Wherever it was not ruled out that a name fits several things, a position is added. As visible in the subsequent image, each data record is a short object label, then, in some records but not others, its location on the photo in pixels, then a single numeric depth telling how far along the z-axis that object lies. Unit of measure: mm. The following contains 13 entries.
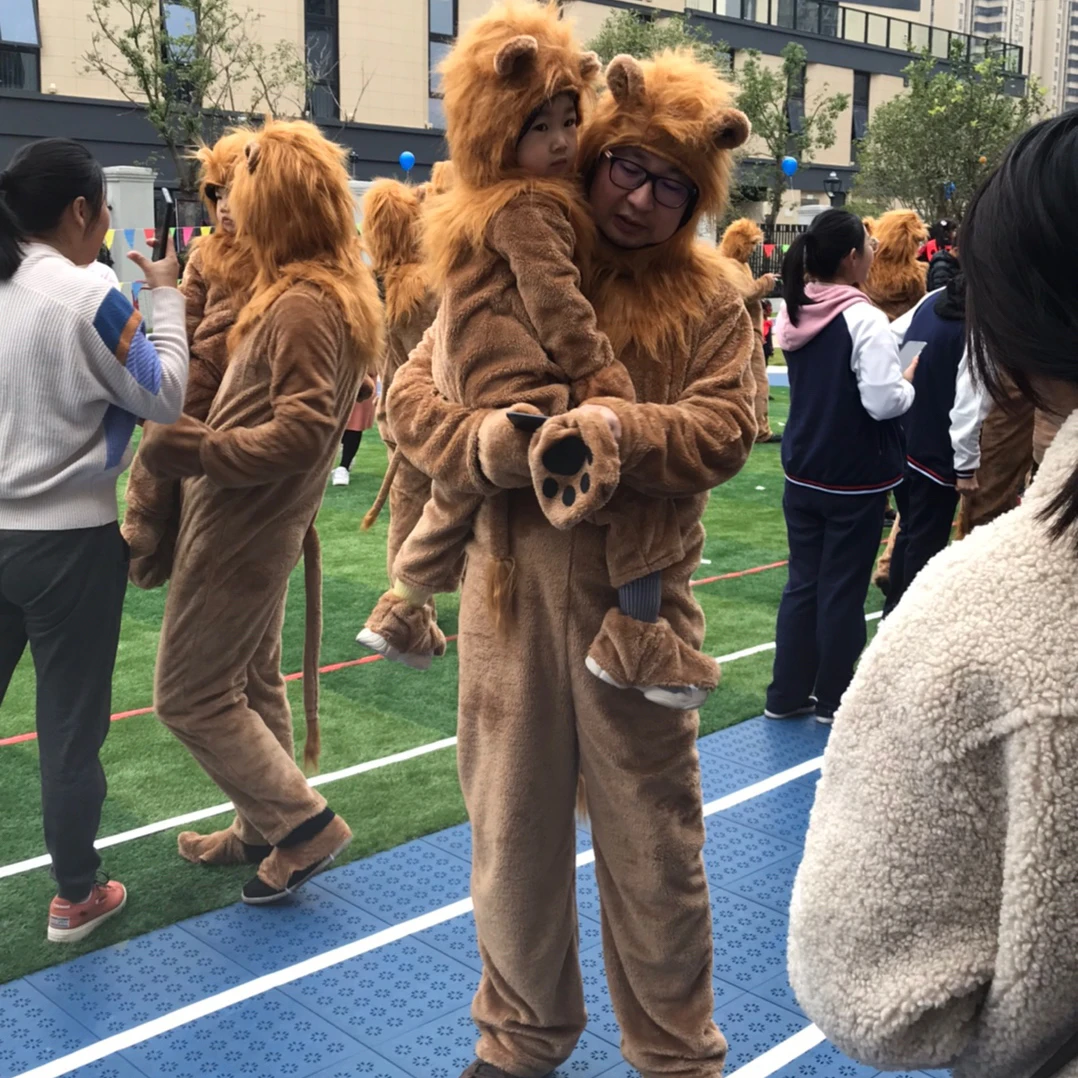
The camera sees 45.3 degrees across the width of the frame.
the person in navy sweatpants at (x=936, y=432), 5285
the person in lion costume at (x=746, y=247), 9148
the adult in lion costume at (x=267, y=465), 3365
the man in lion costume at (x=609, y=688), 2510
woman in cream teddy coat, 1103
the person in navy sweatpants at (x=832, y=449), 4859
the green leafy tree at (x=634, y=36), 30703
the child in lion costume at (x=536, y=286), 2414
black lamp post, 25281
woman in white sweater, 3109
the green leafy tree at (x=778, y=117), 33500
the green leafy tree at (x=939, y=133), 28062
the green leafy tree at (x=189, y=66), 23250
